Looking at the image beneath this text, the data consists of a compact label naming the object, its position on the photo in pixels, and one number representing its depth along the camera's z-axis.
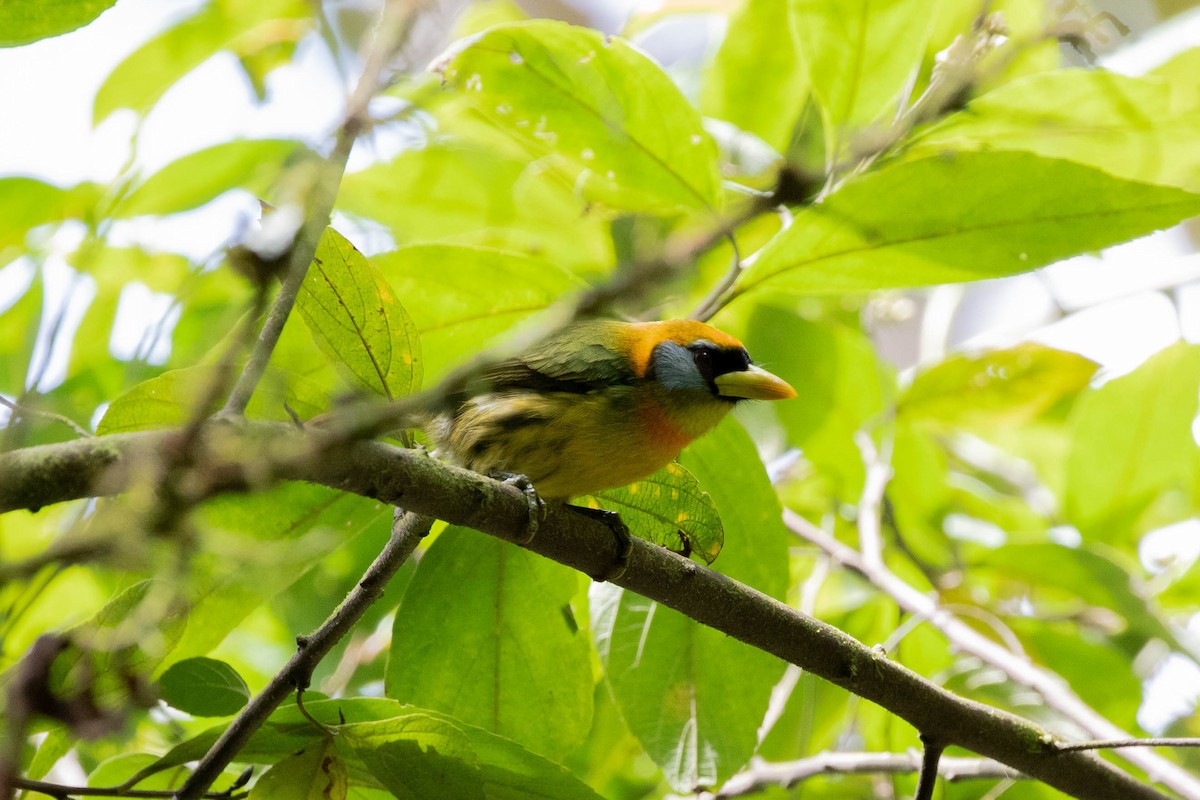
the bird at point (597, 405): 6.07
